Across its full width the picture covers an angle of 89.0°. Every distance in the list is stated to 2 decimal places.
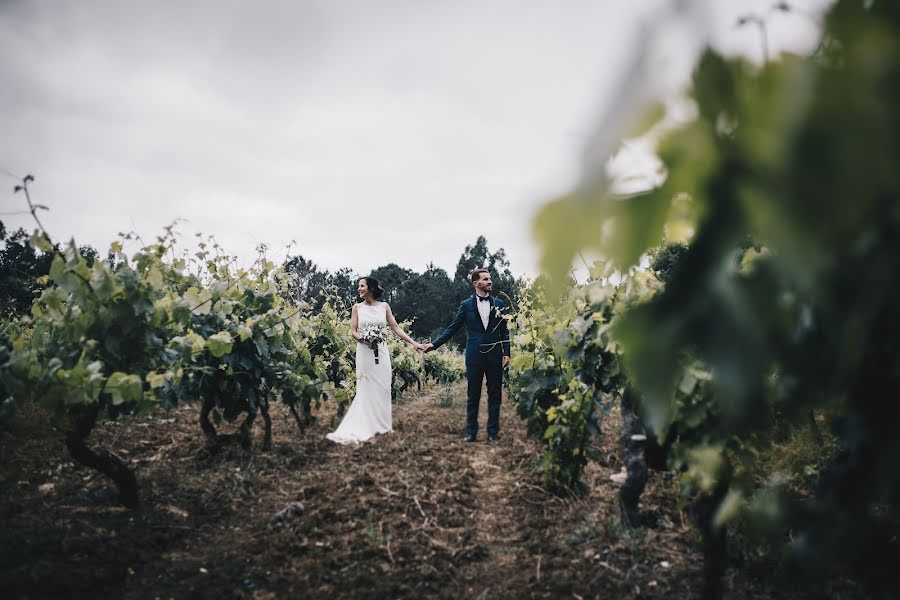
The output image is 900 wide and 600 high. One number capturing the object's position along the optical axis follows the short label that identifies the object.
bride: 7.12
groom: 6.43
